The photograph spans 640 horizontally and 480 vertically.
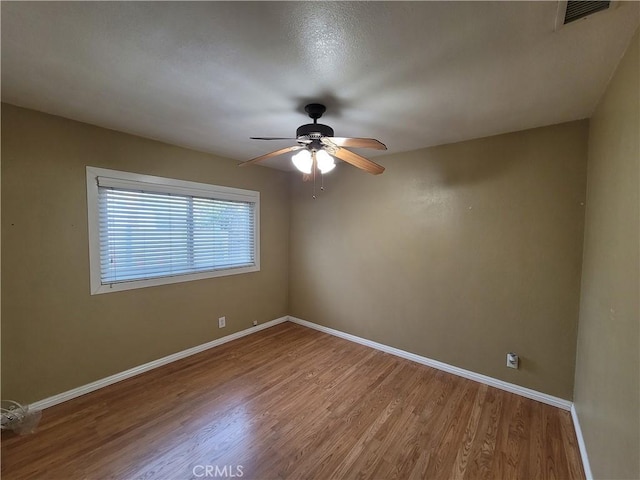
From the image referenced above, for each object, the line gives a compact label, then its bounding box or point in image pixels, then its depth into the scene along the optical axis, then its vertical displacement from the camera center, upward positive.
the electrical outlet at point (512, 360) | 2.45 -1.18
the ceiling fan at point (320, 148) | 1.83 +0.57
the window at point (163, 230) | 2.46 -0.04
